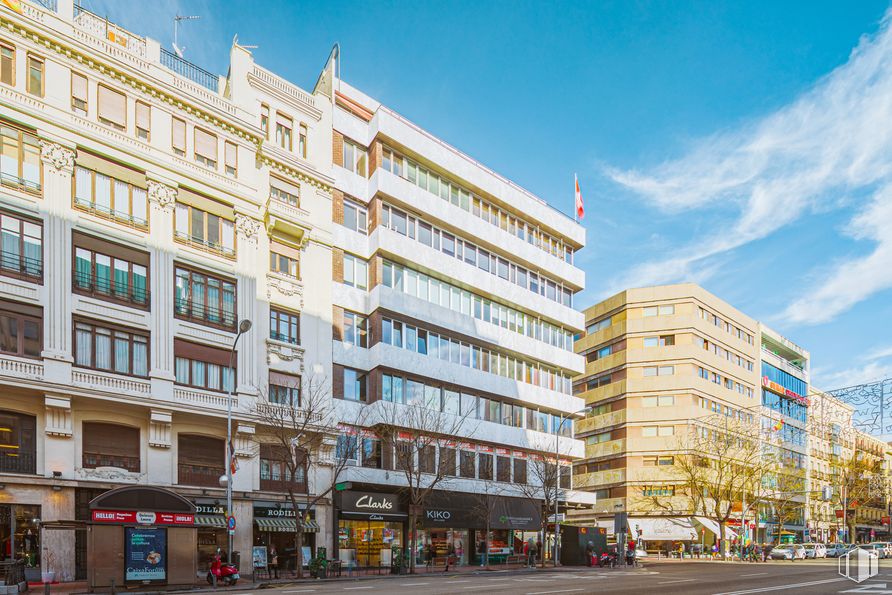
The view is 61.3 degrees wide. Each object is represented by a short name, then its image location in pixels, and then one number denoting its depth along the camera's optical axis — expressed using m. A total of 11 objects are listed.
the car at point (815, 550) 71.69
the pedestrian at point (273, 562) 35.77
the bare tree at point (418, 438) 43.22
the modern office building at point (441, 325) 45.47
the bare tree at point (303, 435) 37.94
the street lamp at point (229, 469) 31.61
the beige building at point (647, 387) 75.88
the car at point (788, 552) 66.94
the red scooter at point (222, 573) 29.22
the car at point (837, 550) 74.94
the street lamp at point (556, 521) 48.84
